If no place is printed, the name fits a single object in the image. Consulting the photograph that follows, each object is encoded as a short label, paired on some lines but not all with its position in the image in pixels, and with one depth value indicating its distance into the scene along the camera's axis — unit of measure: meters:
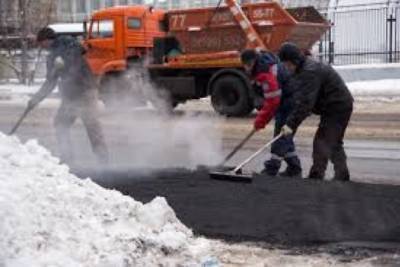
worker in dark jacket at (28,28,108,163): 9.73
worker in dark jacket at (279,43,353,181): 8.16
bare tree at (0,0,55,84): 34.03
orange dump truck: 18.08
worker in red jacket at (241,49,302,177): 8.65
